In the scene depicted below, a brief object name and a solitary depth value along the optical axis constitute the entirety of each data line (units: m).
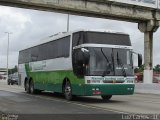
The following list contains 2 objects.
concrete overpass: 29.47
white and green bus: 18.77
